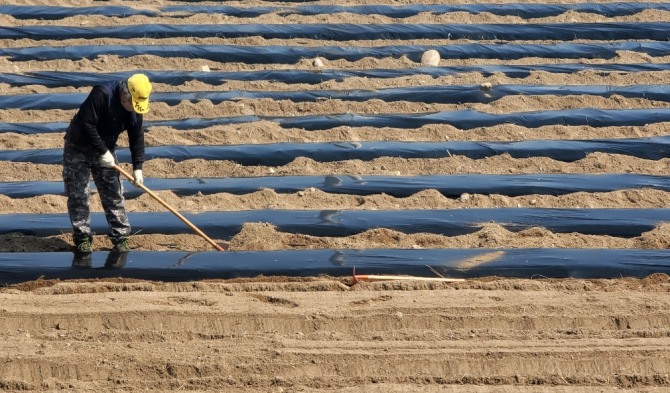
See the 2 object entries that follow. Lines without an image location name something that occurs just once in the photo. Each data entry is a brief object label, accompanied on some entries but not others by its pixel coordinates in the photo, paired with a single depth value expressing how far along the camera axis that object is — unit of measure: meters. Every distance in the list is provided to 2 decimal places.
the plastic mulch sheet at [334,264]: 14.04
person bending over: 13.91
